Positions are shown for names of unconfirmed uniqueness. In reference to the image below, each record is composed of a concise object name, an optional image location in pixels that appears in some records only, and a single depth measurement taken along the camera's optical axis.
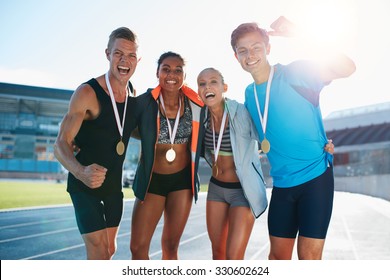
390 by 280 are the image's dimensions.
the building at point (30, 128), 44.06
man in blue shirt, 3.14
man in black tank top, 3.18
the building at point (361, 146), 21.05
